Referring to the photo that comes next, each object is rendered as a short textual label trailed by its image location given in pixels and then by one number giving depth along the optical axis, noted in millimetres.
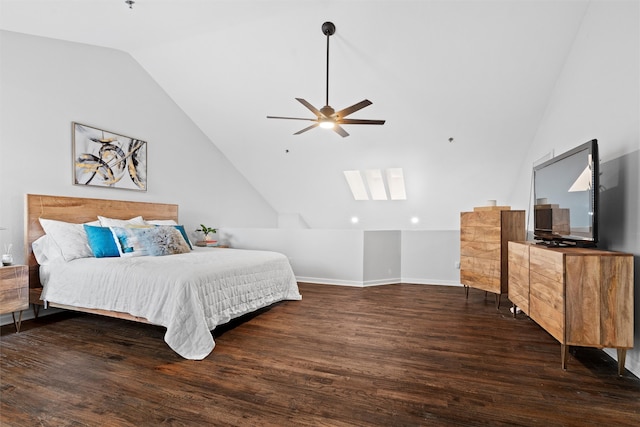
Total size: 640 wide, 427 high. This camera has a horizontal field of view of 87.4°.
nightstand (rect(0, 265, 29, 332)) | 2779
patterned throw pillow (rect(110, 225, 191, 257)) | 3359
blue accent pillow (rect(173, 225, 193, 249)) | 4297
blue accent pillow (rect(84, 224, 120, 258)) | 3289
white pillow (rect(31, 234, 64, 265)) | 3229
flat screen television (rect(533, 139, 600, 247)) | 2336
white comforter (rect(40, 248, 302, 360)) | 2482
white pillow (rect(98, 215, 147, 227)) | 3680
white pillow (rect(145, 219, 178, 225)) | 4311
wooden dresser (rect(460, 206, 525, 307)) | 3738
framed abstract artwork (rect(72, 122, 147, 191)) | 3738
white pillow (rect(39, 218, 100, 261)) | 3203
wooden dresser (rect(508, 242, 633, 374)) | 2096
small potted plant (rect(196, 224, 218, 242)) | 5217
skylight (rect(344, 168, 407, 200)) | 5914
